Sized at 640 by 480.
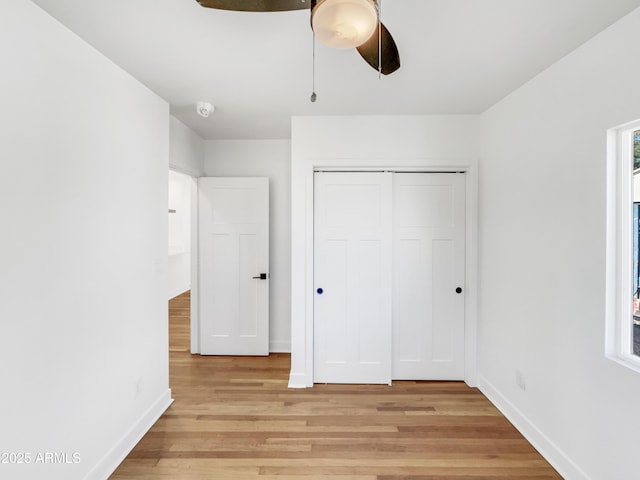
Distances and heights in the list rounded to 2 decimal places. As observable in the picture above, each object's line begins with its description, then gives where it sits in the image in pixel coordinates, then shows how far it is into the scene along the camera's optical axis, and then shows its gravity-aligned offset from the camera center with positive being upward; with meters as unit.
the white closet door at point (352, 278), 2.85 -0.37
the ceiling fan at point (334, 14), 0.86 +0.65
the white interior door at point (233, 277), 3.44 -0.43
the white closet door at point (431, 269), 2.86 -0.28
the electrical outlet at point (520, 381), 2.18 -1.03
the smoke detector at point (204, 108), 2.46 +1.07
